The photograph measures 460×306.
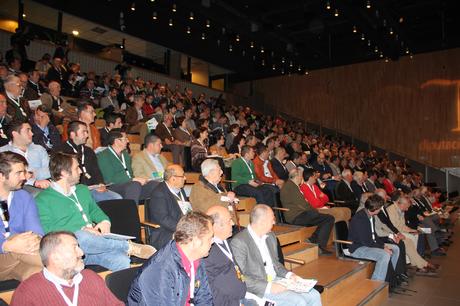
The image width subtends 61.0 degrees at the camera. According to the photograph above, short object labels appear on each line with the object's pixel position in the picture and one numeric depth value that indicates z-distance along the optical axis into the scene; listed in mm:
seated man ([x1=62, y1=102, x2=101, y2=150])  4973
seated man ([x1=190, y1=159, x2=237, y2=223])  4090
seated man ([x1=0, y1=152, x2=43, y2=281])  2193
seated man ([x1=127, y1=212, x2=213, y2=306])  2006
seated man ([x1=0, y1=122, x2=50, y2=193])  3484
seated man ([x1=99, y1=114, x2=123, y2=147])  5531
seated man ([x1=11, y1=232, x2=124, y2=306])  1784
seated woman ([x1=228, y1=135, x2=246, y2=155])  8102
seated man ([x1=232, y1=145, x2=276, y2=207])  6043
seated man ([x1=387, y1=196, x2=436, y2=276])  6051
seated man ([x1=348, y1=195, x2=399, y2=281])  5027
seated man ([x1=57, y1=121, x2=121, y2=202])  4125
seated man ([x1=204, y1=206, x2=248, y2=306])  2562
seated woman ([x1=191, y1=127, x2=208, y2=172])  6531
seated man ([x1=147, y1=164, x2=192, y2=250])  3453
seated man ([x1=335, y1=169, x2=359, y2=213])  7832
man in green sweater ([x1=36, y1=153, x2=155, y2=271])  2668
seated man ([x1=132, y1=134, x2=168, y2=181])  4773
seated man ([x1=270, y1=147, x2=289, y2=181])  7440
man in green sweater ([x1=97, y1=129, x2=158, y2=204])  4297
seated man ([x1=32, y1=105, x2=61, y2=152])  4539
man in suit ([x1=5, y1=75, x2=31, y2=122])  5016
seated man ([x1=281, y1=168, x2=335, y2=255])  5648
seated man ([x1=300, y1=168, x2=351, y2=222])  6355
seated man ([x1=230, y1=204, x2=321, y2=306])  3074
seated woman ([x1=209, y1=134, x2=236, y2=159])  7461
